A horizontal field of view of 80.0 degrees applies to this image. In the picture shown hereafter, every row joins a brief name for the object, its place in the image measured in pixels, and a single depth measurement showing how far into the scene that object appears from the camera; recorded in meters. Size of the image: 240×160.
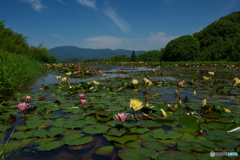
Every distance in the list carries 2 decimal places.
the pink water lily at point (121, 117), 1.39
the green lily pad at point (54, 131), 1.33
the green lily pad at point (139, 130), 1.42
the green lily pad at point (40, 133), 1.32
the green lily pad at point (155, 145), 1.16
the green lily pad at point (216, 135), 1.29
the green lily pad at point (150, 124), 1.58
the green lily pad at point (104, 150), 1.10
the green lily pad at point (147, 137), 1.28
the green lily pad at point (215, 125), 1.53
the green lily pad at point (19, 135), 1.29
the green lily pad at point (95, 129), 1.43
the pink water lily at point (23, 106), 1.72
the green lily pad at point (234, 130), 1.33
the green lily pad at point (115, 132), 1.34
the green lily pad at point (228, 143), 1.15
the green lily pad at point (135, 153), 1.03
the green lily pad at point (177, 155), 1.01
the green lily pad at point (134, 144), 1.19
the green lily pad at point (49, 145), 1.13
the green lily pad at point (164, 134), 1.31
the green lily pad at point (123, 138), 1.24
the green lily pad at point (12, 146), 1.06
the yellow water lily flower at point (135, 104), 1.49
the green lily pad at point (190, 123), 1.45
